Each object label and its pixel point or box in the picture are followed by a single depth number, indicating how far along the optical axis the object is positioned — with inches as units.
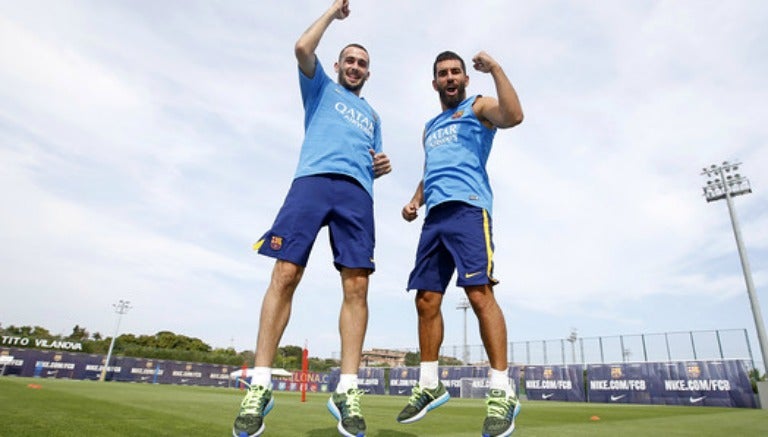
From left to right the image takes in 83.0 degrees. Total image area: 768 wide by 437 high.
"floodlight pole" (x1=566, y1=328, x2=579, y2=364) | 1079.9
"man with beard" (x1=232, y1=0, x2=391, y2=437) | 87.8
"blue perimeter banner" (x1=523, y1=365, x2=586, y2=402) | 884.0
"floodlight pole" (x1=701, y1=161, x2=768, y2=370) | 695.7
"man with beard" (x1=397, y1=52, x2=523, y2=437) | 101.1
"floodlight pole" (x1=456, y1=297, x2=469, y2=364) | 1798.7
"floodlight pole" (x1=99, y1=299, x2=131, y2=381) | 1200.8
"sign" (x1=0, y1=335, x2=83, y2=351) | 1249.4
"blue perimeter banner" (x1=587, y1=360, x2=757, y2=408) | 698.8
